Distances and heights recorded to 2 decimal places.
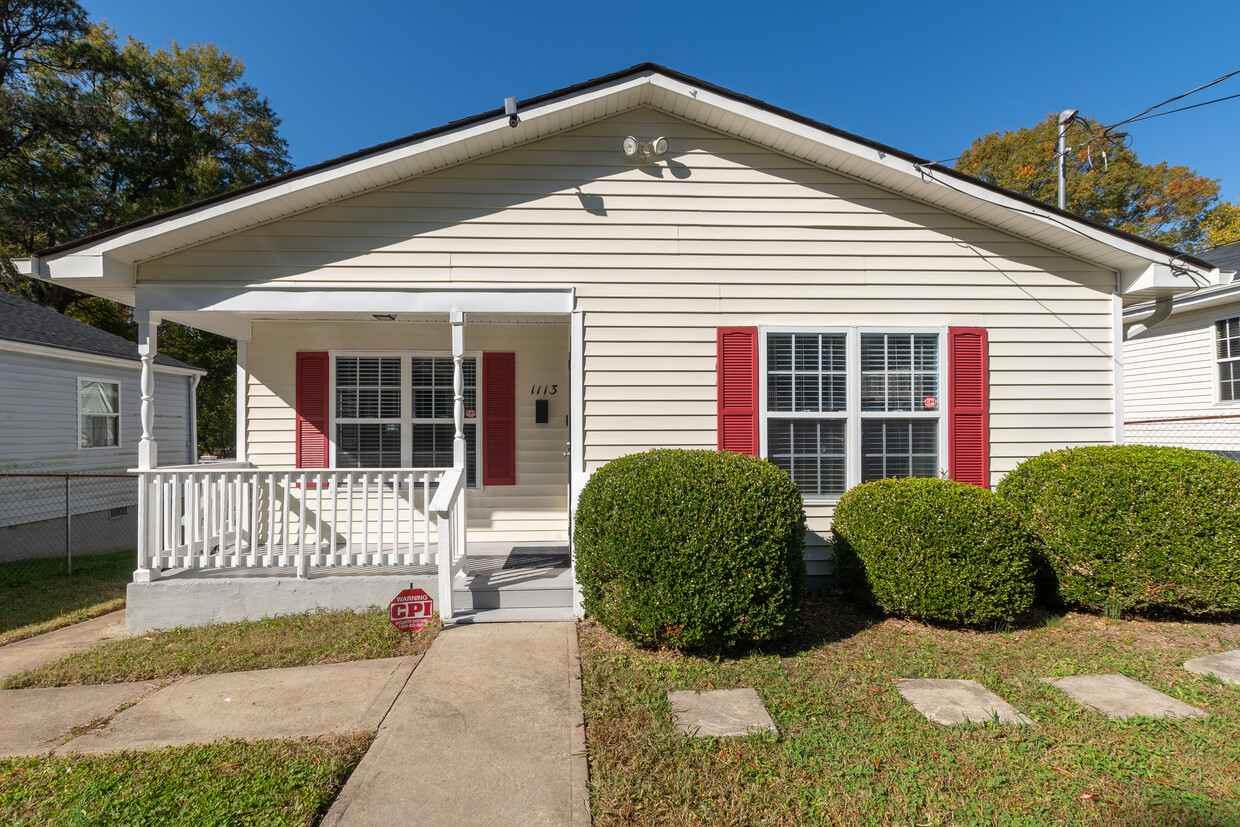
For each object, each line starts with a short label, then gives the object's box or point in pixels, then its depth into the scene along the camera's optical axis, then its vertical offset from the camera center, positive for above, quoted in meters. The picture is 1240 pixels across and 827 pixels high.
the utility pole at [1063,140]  8.88 +4.69
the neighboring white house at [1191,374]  9.50 +0.65
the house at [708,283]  4.99 +1.21
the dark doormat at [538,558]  5.48 -1.53
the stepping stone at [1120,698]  3.10 -1.70
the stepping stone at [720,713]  2.93 -1.69
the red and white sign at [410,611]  4.17 -1.50
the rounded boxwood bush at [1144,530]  4.23 -0.95
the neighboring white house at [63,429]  8.58 -0.27
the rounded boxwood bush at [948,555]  4.20 -1.12
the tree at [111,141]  14.94 +8.33
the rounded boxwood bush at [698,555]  3.71 -0.98
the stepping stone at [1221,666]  3.49 -1.68
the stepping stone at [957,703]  3.04 -1.69
